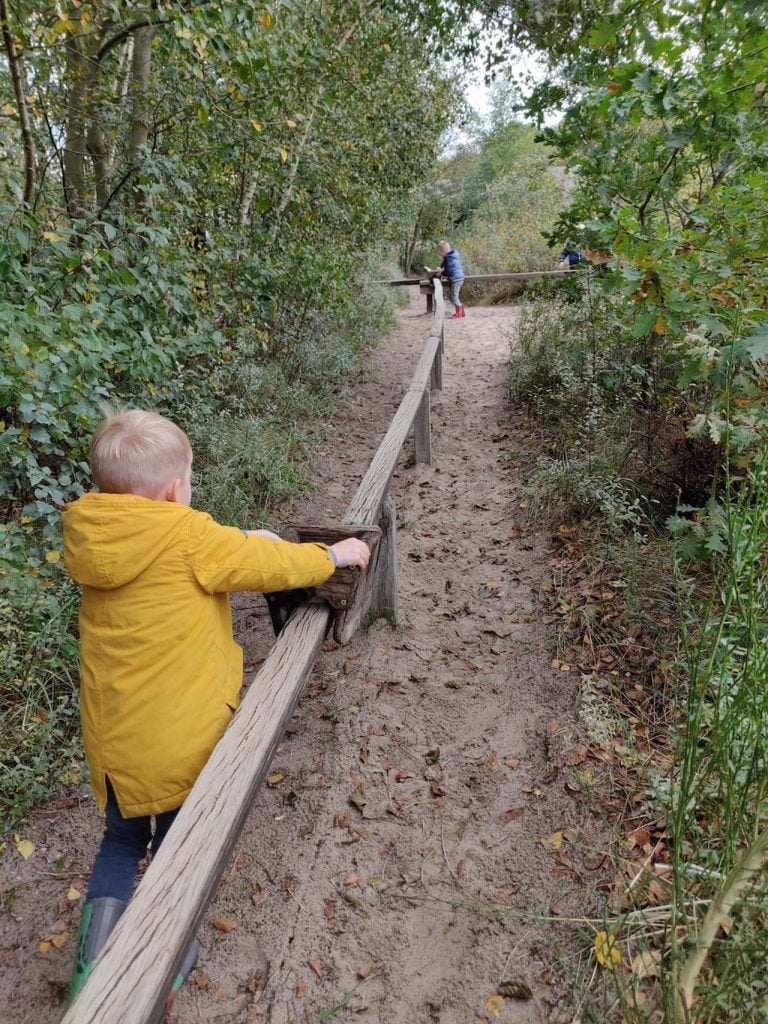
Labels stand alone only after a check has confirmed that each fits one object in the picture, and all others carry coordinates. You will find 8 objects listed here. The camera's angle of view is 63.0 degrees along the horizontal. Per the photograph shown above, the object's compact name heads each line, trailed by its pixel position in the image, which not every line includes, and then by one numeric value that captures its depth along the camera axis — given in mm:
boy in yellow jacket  1775
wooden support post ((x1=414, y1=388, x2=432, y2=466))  5909
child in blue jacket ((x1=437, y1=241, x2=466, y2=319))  12984
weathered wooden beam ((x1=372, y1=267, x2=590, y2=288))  13930
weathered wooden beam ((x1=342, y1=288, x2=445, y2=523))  3227
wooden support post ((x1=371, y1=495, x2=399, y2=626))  3568
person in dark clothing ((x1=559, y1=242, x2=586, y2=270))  12441
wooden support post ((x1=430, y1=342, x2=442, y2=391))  7984
